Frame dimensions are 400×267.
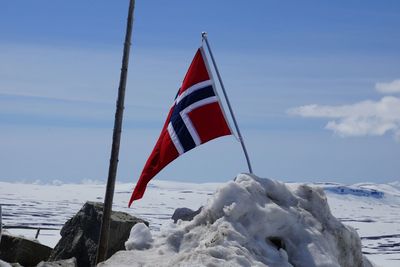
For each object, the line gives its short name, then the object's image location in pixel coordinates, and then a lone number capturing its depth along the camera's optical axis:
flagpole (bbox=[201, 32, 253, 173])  9.93
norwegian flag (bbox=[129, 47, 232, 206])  11.12
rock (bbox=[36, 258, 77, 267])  8.90
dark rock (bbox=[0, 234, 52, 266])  15.69
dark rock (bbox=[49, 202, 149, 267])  16.11
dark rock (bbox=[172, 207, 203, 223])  10.12
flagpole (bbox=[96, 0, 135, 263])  12.25
